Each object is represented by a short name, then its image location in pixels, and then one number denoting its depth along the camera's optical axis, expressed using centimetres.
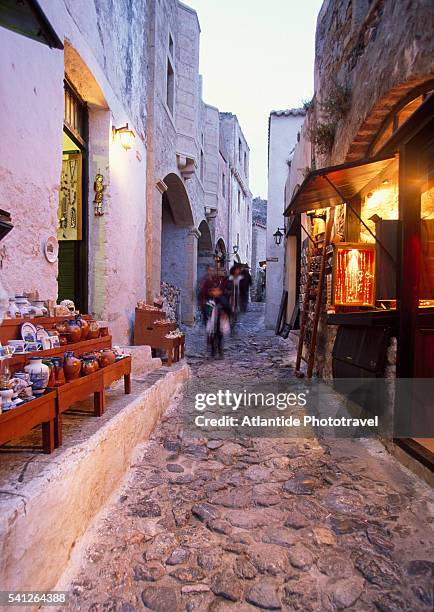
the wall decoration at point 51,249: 361
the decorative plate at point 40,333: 258
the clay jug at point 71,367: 247
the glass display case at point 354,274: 427
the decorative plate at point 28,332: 247
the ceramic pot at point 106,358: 304
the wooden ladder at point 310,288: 549
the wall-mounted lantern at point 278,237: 1348
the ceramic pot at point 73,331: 298
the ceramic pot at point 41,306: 292
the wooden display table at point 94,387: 220
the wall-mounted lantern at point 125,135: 579
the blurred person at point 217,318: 761
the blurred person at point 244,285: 1048
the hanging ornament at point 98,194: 547
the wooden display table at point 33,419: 172
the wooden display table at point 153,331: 627
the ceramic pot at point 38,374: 208
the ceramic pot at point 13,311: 251
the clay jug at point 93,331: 334
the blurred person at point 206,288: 790
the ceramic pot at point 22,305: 269
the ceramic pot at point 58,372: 230
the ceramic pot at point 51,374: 222
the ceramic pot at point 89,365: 268
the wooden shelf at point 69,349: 219
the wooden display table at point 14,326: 234
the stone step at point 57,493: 153
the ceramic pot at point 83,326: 314
